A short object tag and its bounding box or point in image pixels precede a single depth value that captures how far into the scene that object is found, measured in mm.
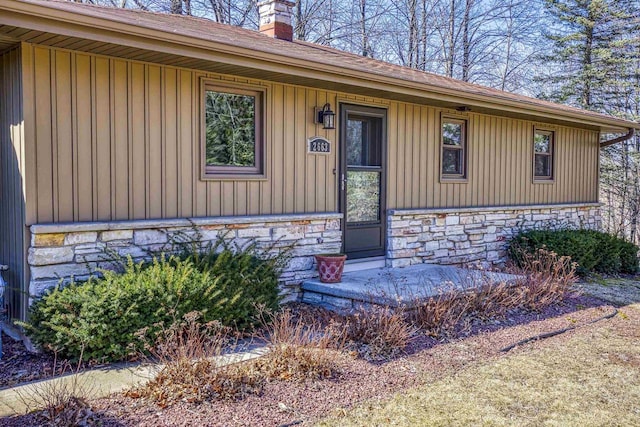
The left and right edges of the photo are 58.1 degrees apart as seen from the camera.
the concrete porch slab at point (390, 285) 5859
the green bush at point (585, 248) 9102
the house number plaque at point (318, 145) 6875
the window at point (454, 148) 8641
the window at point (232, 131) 6035
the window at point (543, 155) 10344
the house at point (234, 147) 4840
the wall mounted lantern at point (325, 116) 6855
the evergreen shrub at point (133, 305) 4312
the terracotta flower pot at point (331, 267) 6488
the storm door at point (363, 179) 7312
